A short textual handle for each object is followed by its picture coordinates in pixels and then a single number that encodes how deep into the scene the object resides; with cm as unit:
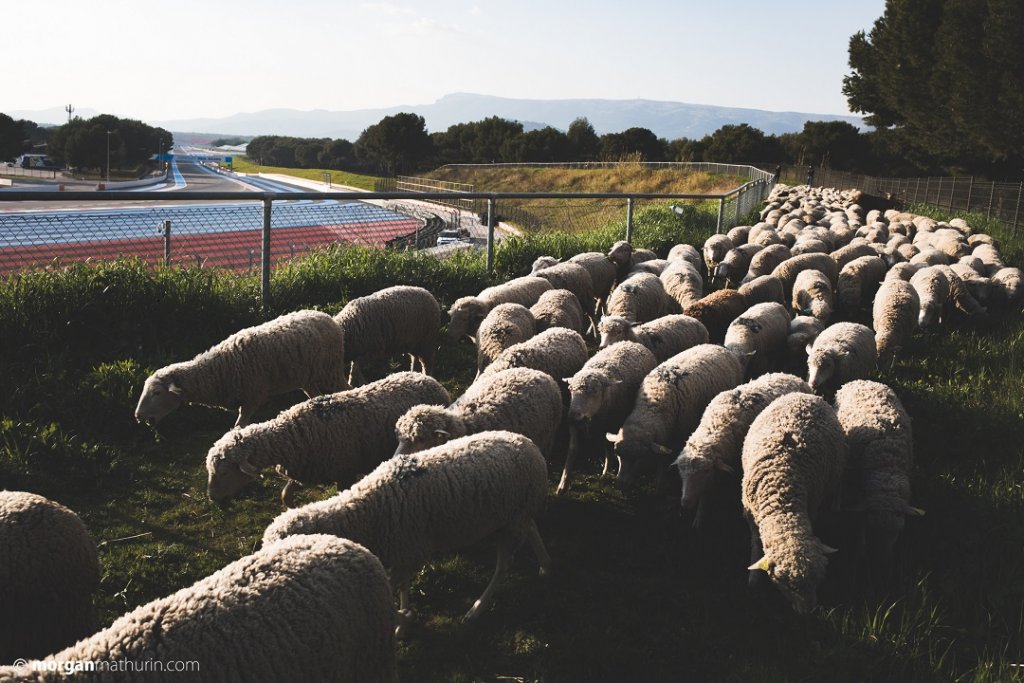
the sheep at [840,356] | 643
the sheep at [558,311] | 726
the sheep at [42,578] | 305
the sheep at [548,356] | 586
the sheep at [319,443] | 429
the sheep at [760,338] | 701
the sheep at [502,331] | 655
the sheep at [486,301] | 748
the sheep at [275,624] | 244
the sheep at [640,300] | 812
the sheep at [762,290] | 891
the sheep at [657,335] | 680
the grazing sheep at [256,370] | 538
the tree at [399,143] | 8806
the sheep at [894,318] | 776
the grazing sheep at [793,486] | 374
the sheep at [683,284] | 896
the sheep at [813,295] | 873
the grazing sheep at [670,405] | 511
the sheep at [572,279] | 872
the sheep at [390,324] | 664
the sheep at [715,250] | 1228
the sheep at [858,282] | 986
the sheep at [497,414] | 429
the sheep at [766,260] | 1080
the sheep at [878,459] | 430
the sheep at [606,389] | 530
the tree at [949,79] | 2867
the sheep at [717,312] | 792
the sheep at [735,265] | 1109
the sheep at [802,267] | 1012
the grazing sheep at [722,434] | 461
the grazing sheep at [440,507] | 347
